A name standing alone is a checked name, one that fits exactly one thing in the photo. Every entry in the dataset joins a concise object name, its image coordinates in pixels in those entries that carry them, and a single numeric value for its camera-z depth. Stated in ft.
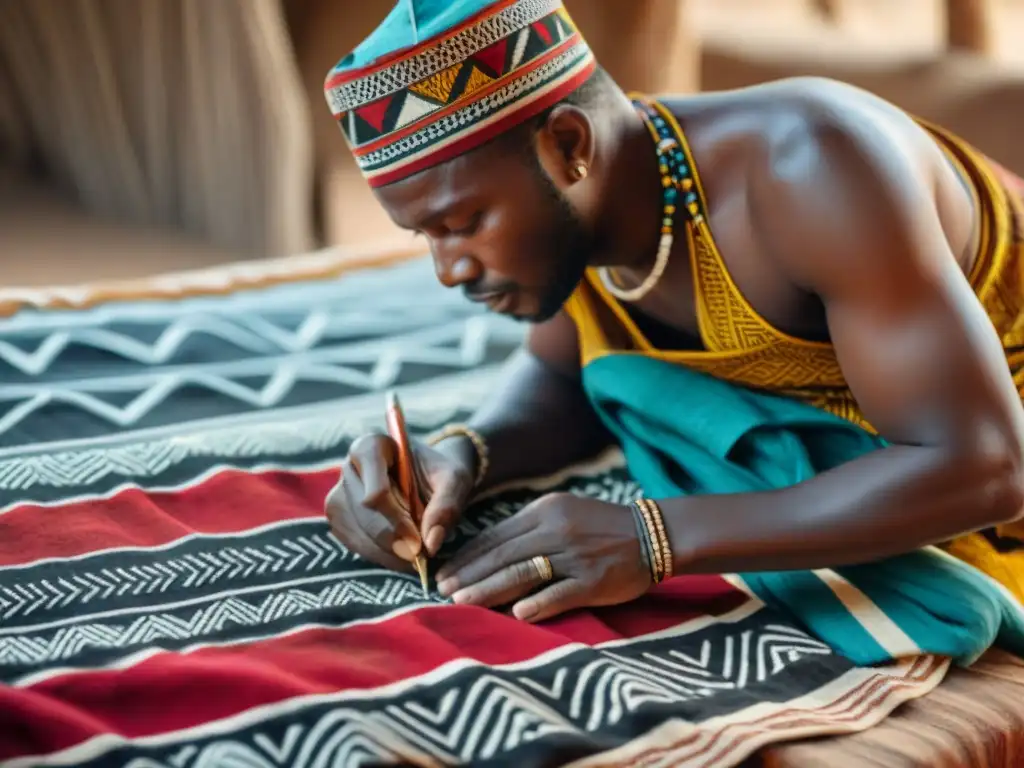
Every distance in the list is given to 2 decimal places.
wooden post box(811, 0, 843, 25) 9.48
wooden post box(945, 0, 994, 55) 7.70
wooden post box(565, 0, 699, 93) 8.54
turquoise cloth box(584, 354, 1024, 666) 3.53
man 3.35
